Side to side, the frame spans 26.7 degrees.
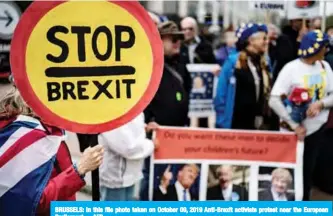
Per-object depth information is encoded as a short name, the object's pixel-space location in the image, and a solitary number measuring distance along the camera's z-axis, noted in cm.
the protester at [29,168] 276
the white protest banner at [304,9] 424
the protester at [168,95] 434
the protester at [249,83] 482
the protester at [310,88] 446
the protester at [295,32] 459
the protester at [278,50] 488
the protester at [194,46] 602
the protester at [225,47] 659
